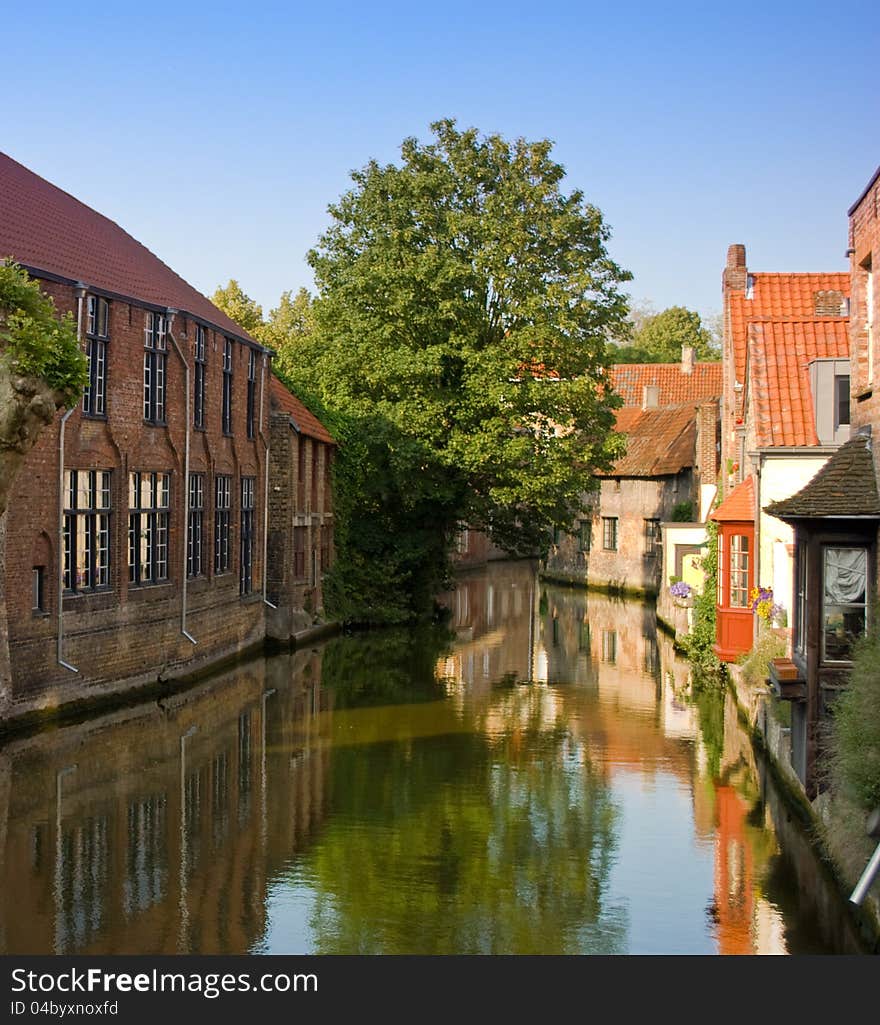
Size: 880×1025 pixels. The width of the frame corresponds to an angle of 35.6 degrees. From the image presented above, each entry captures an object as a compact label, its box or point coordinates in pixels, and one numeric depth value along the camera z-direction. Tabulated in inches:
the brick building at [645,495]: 1861.5
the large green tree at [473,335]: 1384.1
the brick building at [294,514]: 1314.0
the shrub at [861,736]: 448.8
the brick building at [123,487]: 814.5
